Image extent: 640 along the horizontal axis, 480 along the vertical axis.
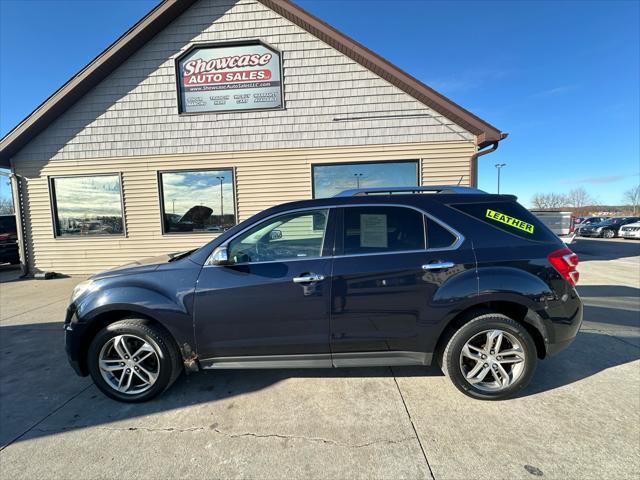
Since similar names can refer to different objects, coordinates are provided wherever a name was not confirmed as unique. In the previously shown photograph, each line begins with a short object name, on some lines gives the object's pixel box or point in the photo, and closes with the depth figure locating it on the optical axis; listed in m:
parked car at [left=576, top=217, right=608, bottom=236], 22.33
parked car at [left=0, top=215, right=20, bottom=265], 10.20
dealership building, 7.71
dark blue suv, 2.59
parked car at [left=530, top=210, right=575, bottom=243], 9.41
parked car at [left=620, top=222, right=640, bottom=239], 18.83
